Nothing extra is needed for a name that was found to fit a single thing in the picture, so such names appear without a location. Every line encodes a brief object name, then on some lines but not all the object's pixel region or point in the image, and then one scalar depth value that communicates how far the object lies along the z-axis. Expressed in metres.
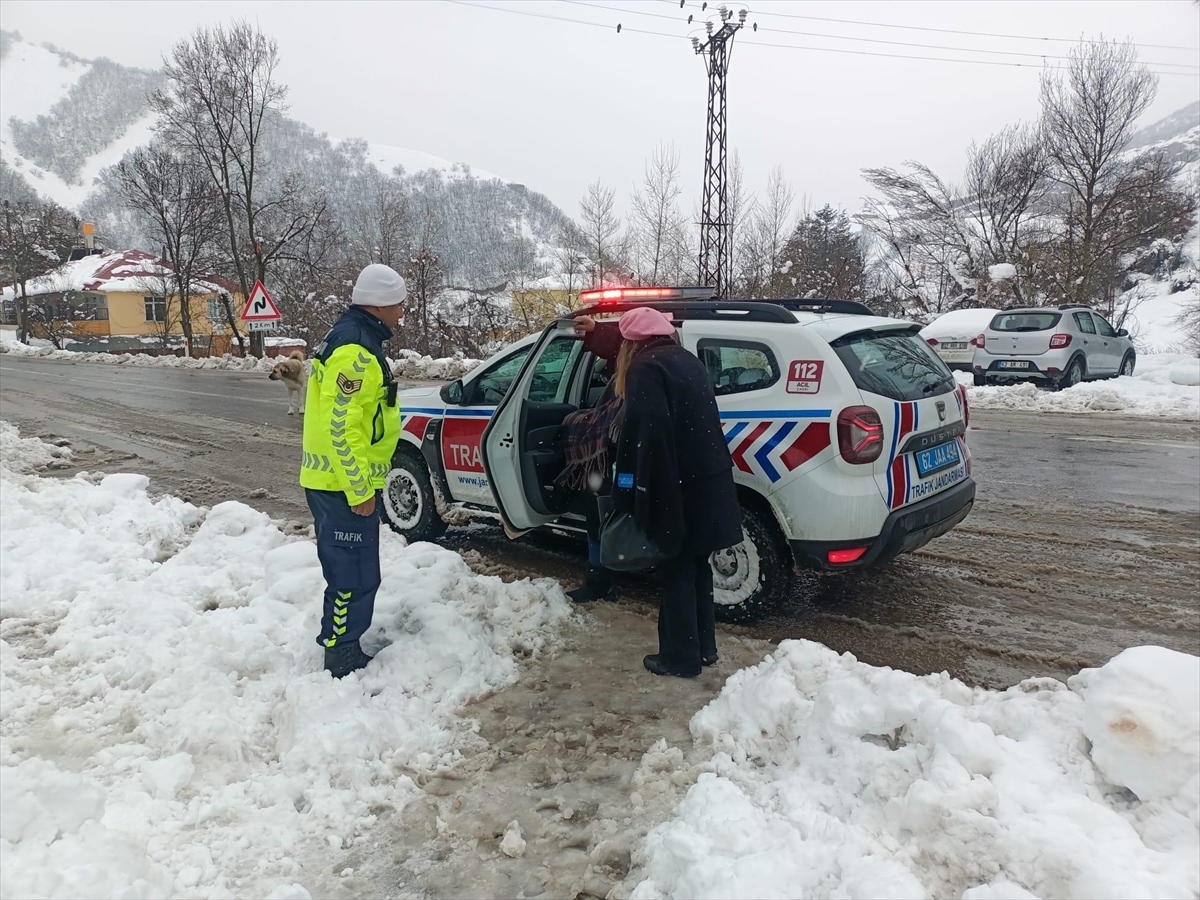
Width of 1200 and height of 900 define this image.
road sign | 19.34
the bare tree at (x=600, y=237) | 26.41
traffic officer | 3.50
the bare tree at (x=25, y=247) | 45.69
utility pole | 23.38
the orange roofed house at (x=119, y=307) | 44.50
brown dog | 12.98
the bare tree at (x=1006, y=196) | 28.29
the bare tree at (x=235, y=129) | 29.16
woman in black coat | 3.64
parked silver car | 15.12
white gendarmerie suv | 4.08
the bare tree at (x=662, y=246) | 26.70
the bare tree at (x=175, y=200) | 35.62
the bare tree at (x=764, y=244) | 28.02
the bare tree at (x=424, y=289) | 27.62
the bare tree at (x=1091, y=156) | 24.23
